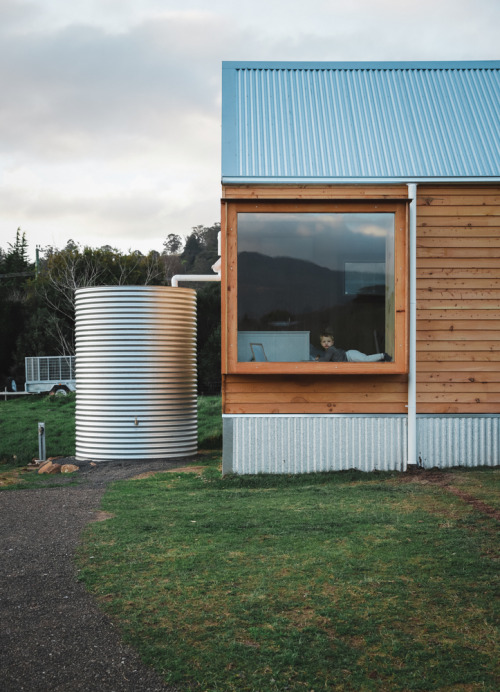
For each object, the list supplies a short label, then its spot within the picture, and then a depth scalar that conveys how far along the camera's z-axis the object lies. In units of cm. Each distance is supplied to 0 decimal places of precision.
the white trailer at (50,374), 2661
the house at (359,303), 827
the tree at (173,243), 5998
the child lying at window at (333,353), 826
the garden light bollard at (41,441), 1113
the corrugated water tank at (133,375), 1060
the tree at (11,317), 3070
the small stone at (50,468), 987
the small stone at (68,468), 993
